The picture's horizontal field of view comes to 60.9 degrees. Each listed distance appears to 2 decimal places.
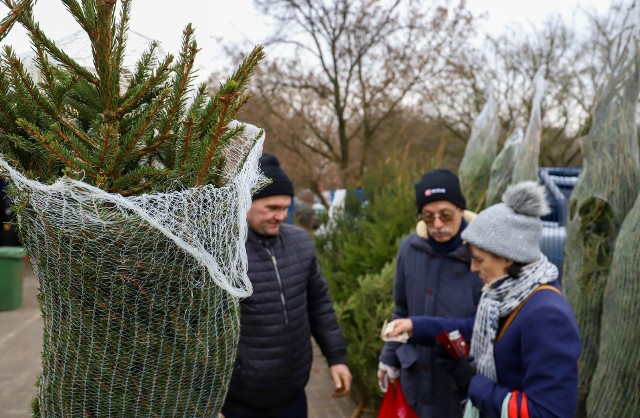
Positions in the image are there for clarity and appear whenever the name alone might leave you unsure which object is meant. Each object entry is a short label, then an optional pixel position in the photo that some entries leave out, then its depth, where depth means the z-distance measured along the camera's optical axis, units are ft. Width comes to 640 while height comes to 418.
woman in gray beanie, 5.97
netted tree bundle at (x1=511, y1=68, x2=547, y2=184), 16.44
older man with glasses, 8.84
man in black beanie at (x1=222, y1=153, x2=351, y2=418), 8.24
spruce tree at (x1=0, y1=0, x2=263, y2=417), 3.05
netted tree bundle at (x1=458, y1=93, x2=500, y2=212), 19.76
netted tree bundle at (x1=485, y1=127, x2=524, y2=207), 17.97
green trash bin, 25.53
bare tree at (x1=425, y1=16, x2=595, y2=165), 55.11
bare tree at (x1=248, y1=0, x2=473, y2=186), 44.45
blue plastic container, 17.07
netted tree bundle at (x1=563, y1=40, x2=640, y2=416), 11.55
